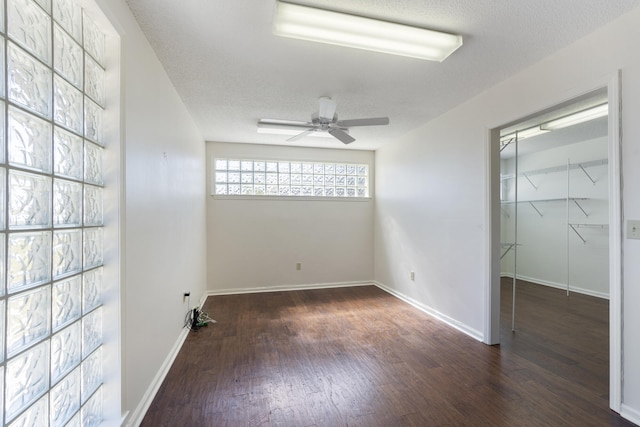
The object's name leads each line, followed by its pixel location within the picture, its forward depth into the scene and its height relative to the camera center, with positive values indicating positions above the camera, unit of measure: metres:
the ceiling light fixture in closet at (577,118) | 3.06 +1.15
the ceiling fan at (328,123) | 2.67 +0.93
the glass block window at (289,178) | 4.66 +0.62
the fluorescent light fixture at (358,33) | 1.65 +1.16
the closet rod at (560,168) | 4.19 +0.80
